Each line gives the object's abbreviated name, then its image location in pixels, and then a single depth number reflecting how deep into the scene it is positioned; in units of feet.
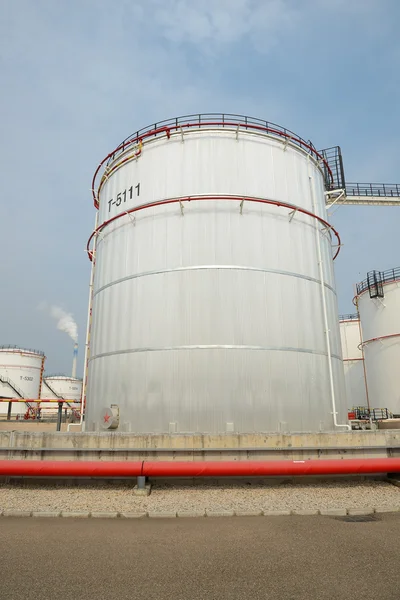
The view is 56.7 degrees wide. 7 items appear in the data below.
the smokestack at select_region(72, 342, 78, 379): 244.01
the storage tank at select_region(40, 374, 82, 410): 180.39
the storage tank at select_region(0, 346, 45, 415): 146.41
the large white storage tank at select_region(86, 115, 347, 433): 38.09
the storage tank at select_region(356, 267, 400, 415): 85.56
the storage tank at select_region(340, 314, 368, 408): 110.55
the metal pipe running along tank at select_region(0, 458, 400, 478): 29.30
